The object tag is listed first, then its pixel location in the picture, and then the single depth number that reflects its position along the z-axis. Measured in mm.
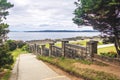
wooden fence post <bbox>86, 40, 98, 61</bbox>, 7141
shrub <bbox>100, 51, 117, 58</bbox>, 8084
